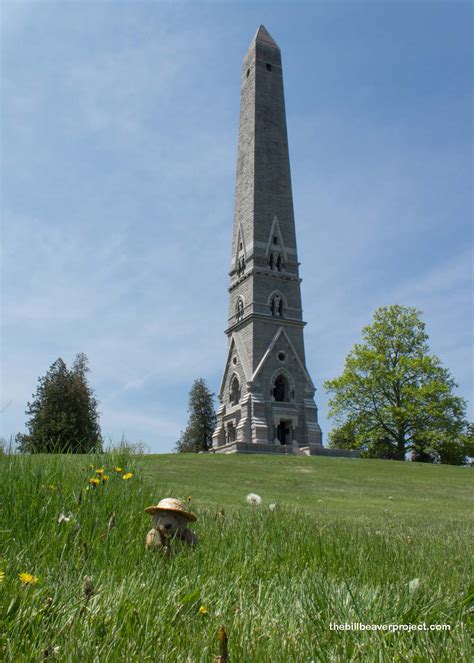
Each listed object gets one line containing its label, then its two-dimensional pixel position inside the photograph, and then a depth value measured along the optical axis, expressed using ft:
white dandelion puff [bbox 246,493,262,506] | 19.88
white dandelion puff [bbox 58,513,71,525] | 12.00
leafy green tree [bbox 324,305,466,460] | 143.43
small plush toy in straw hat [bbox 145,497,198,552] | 12.57
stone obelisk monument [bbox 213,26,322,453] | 136.05
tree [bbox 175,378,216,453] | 207.51
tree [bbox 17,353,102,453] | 137.49
